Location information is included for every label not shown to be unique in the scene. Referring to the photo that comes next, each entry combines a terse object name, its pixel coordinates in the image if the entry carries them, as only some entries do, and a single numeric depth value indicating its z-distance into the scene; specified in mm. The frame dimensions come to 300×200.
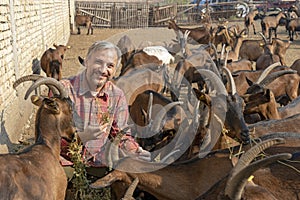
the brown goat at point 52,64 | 11602
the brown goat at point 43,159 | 3592
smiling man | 4594
